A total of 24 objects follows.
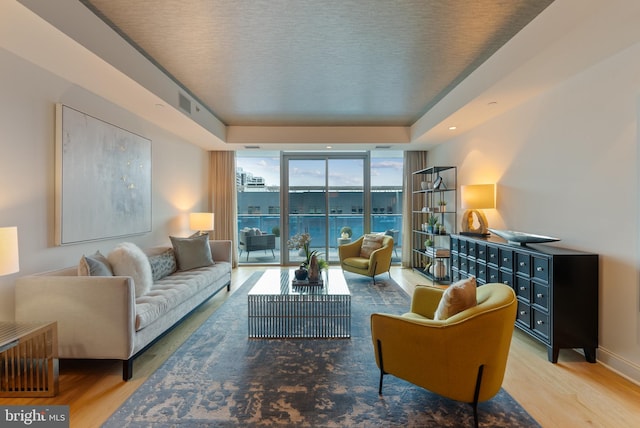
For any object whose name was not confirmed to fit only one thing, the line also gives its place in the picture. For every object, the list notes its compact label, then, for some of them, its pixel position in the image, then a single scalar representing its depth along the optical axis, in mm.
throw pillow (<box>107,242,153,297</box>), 2801
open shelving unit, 5102
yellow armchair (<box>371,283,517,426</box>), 1709
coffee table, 3043
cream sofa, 2256
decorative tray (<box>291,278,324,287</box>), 3398
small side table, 2045
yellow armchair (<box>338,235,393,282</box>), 4957
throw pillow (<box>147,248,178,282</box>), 3555
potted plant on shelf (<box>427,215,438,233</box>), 5325
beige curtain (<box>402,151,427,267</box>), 6328
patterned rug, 1854
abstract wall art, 2766
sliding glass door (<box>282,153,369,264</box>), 6613
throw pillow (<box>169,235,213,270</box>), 4046
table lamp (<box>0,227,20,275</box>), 1925
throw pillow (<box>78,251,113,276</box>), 2475
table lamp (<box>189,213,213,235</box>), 5180
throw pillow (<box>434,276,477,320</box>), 1946
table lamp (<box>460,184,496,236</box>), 3916
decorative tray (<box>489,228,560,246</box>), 2846
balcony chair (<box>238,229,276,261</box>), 6484
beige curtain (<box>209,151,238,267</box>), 6246
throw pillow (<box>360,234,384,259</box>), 5398
